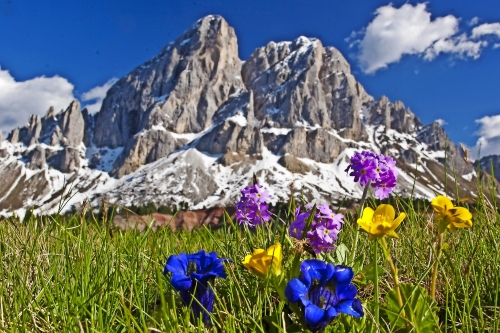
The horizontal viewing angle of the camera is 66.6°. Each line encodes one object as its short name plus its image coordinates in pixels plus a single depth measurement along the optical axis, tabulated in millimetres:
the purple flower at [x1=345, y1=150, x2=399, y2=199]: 445
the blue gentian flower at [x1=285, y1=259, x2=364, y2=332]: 220
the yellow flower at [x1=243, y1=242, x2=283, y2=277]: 284
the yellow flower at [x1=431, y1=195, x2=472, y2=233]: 302
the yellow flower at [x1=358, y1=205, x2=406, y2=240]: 249
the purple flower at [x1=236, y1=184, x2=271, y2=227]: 547
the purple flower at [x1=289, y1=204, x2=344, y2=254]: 384
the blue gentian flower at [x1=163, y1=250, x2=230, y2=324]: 280
